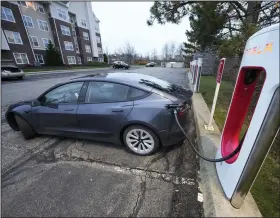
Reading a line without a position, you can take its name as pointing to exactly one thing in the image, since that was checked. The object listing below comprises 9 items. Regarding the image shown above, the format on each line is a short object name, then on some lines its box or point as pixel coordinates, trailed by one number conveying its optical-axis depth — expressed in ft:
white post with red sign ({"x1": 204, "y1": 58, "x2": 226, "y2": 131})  10.84
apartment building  79.36
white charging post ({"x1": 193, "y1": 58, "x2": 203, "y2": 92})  22.15
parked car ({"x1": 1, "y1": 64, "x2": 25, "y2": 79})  46.26
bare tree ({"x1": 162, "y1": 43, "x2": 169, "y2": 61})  305.98
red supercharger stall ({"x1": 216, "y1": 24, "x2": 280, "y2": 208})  4.53
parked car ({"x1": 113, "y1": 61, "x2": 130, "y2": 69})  108.88
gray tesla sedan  9.18
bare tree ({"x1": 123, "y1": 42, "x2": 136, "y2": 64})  231.61
